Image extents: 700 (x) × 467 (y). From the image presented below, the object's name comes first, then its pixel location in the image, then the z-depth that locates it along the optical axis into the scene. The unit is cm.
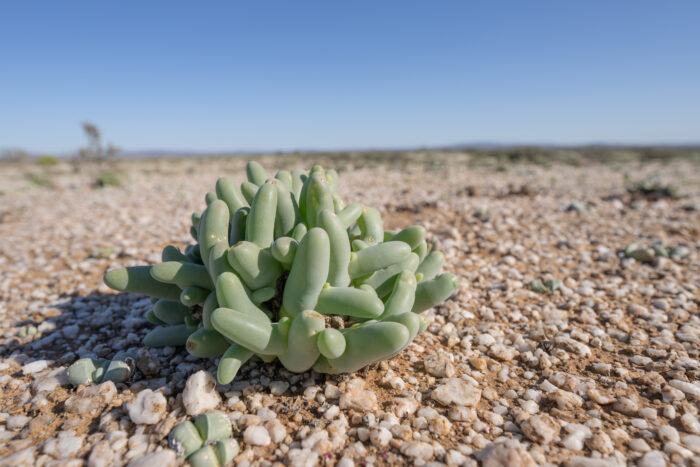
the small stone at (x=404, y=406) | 20
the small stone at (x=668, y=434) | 18
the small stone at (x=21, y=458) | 17
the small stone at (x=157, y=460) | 16
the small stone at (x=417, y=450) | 17
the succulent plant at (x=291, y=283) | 18
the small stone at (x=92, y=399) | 20
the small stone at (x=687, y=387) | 21
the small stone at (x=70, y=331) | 28
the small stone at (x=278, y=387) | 21
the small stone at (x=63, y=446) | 17
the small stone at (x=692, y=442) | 17
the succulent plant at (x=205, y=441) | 17
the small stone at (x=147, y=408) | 19
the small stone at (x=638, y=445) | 17
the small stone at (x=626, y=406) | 20
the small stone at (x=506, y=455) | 16
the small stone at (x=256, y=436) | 18
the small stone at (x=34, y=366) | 23
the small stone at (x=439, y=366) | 23
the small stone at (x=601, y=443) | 17
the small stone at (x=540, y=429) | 18
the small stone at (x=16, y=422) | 19
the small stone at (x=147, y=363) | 23
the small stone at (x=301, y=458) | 17
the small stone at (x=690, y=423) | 18
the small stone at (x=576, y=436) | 18
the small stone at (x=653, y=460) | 16
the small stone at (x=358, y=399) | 20
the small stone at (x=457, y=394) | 20
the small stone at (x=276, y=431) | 18
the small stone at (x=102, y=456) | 17
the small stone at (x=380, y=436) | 18
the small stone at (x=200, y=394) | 19
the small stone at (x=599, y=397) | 20
